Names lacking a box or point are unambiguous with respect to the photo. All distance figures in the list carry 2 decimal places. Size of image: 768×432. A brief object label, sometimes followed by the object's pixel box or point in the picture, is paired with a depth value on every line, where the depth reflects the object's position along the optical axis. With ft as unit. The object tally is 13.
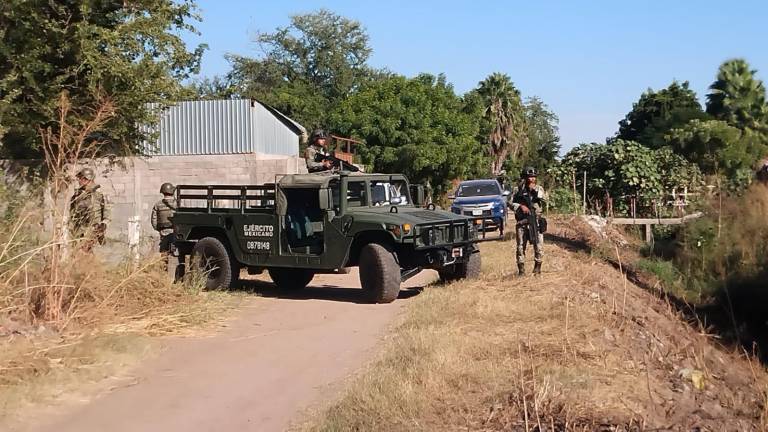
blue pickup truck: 79.00
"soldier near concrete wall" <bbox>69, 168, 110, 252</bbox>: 32.68
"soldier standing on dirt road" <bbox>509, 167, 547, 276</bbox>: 42.70
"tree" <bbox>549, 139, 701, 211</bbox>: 95.86
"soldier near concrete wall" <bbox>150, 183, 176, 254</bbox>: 47.47
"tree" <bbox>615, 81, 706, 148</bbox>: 176.04
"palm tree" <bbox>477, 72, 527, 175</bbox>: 186.50
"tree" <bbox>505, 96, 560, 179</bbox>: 211.41
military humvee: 39.58
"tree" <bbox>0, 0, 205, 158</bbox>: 48.47
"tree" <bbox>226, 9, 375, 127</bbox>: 198.18
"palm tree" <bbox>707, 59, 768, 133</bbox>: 162.50
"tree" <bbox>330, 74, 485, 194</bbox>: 124.57
